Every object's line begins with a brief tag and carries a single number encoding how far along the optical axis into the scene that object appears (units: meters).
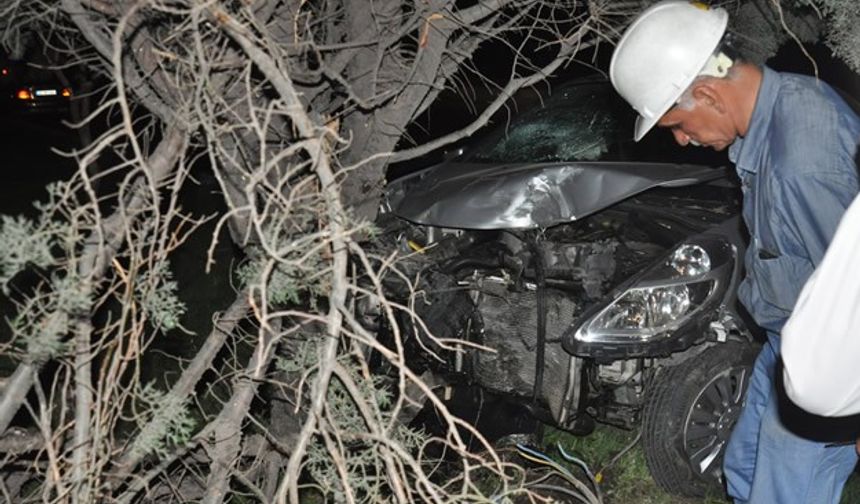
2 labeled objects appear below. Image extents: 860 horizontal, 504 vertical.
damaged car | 4.73
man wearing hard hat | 3.37
